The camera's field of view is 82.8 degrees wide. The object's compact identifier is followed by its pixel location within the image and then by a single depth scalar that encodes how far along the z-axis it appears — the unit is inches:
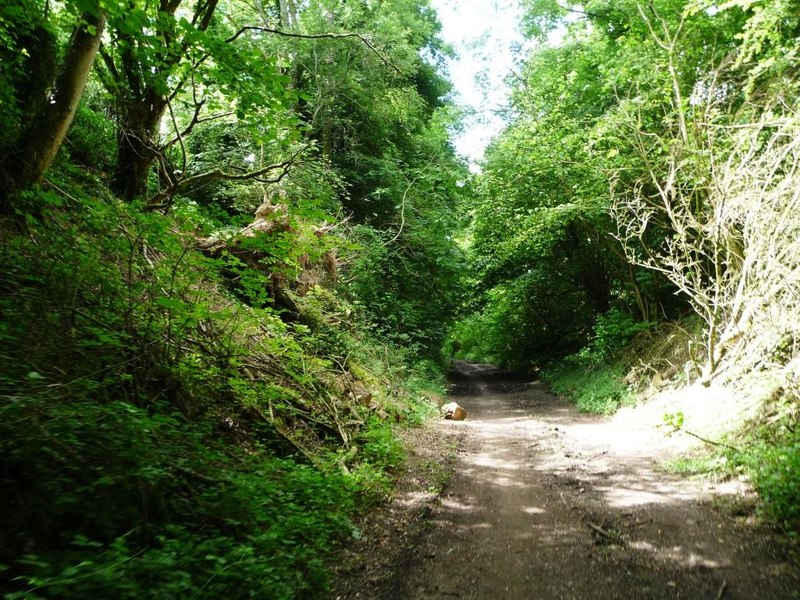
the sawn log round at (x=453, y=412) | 497.3
